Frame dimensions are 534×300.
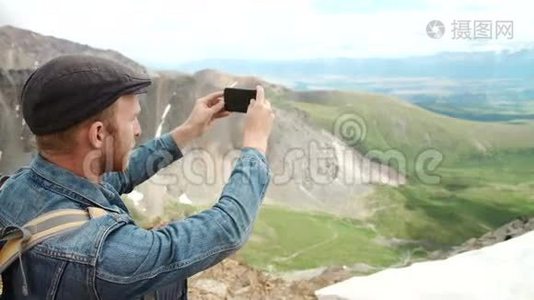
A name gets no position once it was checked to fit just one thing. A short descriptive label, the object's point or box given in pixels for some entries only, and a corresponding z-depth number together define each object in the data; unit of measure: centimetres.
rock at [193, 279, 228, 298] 232
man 80
